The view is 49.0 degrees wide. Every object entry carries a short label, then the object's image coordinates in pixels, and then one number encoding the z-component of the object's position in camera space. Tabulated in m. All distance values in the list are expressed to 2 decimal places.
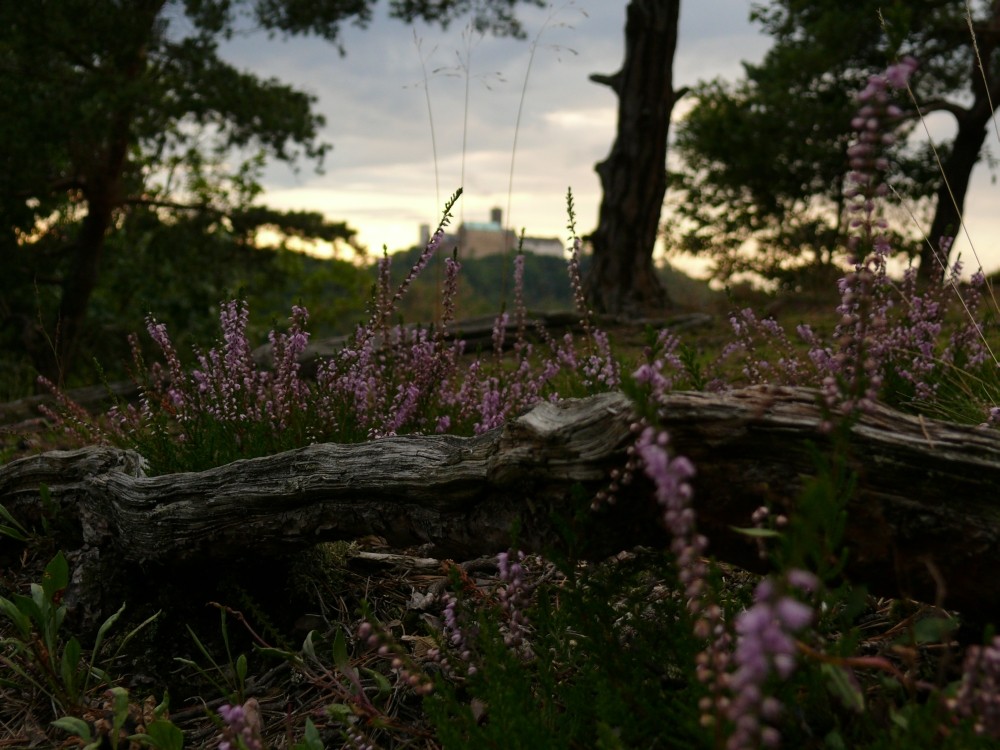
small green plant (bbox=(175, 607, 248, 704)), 0.95
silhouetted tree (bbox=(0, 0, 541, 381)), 2.64
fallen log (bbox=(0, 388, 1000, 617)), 0.80
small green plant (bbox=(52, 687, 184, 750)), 0.89
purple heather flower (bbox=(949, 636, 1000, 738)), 0.52
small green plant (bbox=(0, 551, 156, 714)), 1.00
